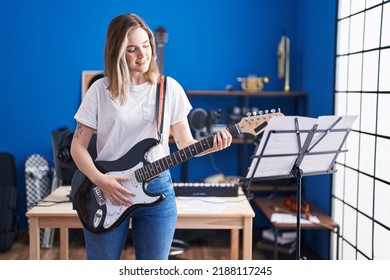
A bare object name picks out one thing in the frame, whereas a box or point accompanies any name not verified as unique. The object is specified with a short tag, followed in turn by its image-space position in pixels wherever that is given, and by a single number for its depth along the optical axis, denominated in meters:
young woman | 1.72
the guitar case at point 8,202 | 3.61
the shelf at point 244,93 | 3.73
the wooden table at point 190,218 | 2.26
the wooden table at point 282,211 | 3.07
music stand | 1.75
